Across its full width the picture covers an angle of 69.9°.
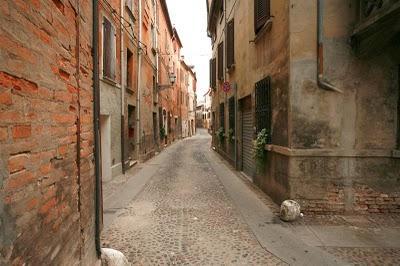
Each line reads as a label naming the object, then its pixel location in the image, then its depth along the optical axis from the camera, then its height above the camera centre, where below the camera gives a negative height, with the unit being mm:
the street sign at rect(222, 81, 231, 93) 11484 +1509
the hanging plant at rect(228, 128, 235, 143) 11820 -460
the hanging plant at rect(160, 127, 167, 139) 18322 -560
